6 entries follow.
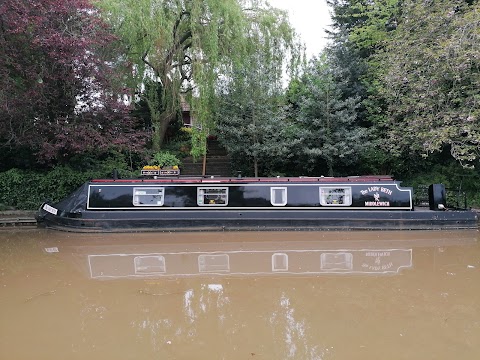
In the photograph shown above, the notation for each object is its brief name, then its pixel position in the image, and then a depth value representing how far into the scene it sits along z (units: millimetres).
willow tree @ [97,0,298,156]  11711
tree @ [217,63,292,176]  12562
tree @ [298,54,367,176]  12344
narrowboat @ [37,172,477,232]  9625
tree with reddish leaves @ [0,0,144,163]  9750
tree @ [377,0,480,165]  10031
